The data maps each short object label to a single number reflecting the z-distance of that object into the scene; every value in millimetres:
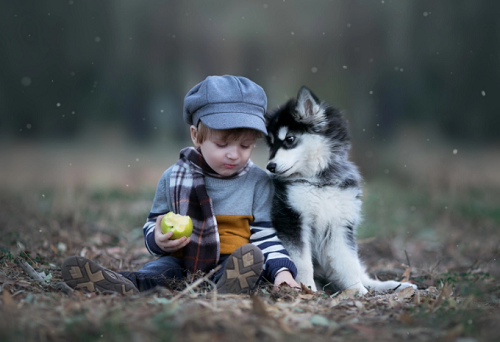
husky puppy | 3227
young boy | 2992
